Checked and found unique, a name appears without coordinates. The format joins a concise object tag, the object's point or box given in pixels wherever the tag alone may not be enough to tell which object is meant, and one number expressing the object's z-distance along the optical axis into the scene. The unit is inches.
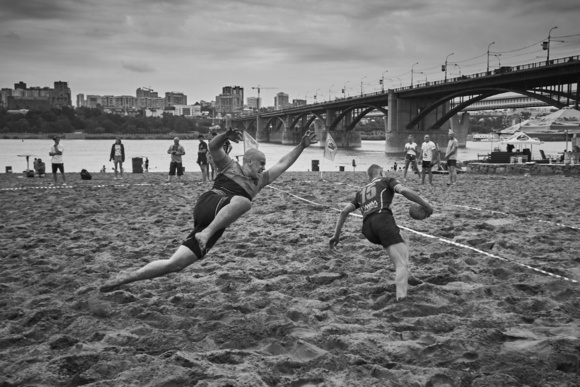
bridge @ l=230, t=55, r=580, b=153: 2086.6
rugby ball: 217.2
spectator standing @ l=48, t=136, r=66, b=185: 728.3
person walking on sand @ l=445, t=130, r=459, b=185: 703.7
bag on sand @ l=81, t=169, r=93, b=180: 880.9
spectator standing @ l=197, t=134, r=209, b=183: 773.3
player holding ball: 204.5
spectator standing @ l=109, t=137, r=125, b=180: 836.0
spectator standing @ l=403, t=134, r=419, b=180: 798.7
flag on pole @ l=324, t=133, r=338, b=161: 840.9
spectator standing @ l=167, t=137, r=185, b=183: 768.2
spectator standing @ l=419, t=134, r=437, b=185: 719.7
